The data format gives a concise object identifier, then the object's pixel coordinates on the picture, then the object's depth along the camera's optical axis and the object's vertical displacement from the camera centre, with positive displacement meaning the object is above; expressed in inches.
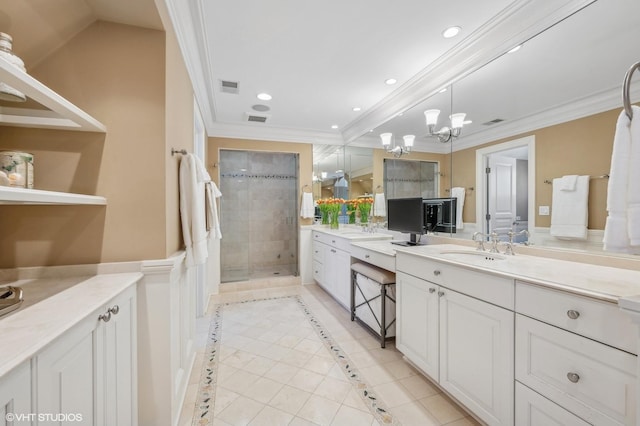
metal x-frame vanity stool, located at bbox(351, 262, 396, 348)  93.2 -33.8
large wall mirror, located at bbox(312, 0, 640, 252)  55.1 +23.8
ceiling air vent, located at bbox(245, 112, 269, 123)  144.1 +51.9
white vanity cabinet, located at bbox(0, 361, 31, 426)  23.8 -17.5
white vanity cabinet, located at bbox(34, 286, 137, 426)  30.7 -22.4
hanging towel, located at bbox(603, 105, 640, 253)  35.2 +2.7
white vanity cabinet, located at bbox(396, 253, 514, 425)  52.3 -28.9
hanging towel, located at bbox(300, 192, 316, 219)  172.9 +3.3
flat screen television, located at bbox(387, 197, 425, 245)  98.5 -2.6
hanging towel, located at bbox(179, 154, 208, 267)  68.7 +0.1
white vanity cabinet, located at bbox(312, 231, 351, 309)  125.3 -29.5
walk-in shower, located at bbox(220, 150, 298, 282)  185.6 -3.4
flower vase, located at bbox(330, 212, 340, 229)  166.9 -6.3
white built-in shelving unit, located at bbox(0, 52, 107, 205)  32.2 +16.3
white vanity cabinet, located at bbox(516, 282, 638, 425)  36.9 -22.7
